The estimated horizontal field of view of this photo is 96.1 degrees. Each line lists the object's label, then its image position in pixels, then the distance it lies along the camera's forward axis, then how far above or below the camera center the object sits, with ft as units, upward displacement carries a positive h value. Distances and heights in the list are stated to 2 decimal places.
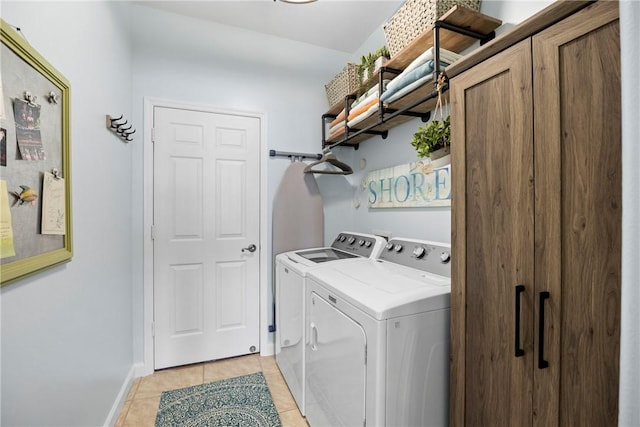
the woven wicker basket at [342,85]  7.57 +3.51
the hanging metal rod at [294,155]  8.50 +1.71
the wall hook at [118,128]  5.52 +1.70
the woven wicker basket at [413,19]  4.73 +3.46
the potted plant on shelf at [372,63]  6.25 +3.36
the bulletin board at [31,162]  2.72 +0.54
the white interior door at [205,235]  7.59 -0.67
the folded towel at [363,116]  6.22 +2.20
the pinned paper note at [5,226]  2.63 -0.14
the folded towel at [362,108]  6.19 +2.38
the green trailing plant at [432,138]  4.16 +1.08
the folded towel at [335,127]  7.82 +2.40
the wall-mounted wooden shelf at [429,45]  4.58 +3.02
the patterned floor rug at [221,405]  5.80 -4.22
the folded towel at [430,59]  4.63 +2.50
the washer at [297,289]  5.93 -1.78
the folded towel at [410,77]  4.65 +2.32
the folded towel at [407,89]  4.74 +2.19
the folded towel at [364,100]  6.25 +2.57
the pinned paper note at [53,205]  3.34 +0.07
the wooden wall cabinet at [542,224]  2.33 -0.12
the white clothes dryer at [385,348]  3.64 -1.88
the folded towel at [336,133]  7.81 +2.19
